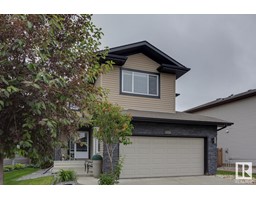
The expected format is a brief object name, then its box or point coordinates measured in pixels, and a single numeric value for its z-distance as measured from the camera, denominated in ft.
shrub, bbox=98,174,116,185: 30.60
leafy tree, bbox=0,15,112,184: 10.75
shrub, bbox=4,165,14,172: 54.25
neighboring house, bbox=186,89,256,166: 60.44
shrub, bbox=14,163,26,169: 58.08
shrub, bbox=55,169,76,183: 33.27
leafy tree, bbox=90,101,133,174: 30.91
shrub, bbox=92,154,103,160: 40.94
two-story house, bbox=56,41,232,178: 41.86
